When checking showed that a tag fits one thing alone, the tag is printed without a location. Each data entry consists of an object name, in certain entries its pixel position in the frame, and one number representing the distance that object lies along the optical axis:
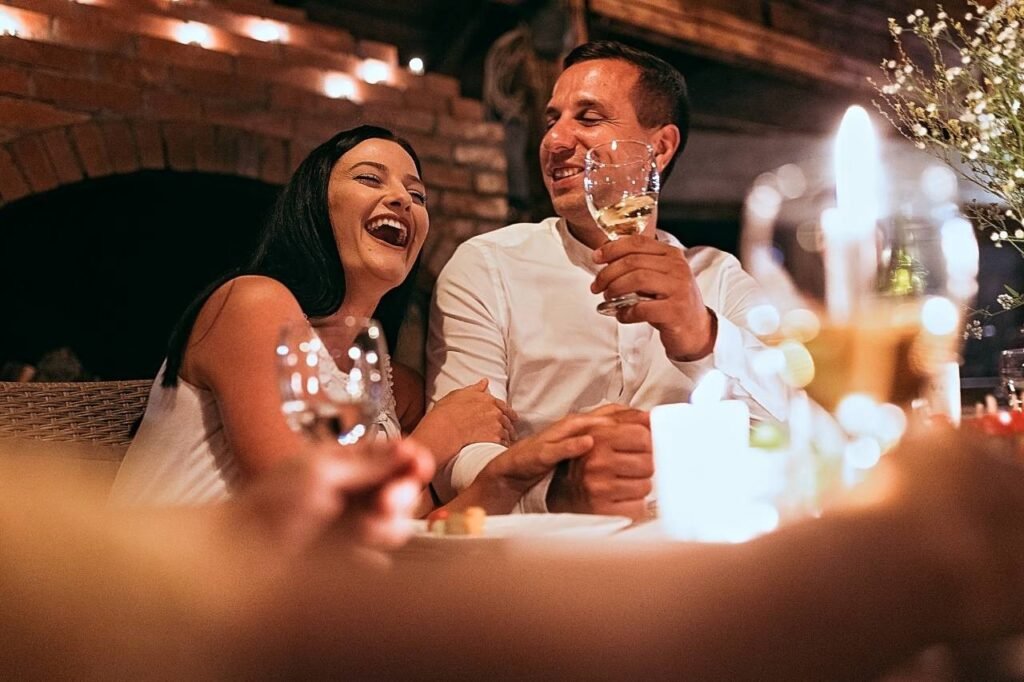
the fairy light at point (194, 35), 3.12
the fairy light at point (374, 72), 3.57
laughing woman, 1.30
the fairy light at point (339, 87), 3.45
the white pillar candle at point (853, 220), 0.64
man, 1.95
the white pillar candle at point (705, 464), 0.87
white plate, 0.81
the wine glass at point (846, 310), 0.67
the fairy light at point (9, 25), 2.75
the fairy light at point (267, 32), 3.35
